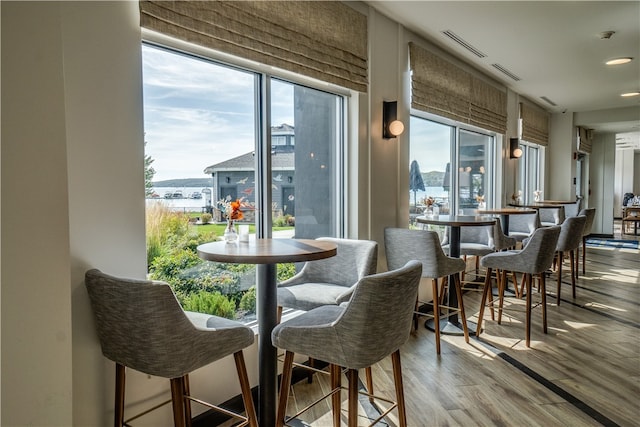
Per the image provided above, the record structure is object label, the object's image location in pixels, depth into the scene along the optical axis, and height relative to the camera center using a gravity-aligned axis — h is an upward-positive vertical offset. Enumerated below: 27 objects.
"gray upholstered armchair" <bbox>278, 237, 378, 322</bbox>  2.60 -0.52
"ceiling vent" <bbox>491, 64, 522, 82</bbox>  5.40 +1.66
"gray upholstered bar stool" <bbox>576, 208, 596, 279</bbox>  6.05 -0.33
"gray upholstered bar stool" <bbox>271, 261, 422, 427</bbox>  1.77 -0.57
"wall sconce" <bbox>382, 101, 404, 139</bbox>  3.82 +0.69
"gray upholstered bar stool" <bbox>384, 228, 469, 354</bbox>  3.40 -0.45
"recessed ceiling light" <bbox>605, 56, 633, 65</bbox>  5.09 +1.63
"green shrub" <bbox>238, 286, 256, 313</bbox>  2.89 -0.68
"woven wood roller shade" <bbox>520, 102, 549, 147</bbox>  7.25 +1.33
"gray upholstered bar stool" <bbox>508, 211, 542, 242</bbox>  5.88 -0.37
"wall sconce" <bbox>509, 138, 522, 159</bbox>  6.71 +0.77
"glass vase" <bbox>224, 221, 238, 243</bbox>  2.40 -0.18
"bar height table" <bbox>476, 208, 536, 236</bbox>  4.94 -0.16
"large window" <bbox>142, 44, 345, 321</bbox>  2.39 +0.24
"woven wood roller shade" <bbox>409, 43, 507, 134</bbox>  4.27 +1.21
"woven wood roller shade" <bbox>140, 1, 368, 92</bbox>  2.21 +1.01
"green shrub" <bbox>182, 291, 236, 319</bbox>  2.56 -0.63
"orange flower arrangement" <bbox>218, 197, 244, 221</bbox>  2.40 -0.06
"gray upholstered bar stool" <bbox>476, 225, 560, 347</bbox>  3.56 -0.52
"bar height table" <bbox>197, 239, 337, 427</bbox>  2.15 -0.57
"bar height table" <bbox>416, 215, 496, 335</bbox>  3.77 -0.35
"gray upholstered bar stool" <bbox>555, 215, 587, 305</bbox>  4.70 -0.41
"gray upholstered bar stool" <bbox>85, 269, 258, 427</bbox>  1.66 -0.54
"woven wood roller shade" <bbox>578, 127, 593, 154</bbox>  9.19 +1.28
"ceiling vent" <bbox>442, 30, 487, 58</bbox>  4.22 +1.62
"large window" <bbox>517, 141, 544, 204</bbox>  8.27 +0.54
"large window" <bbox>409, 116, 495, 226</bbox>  4.85 +0.42
